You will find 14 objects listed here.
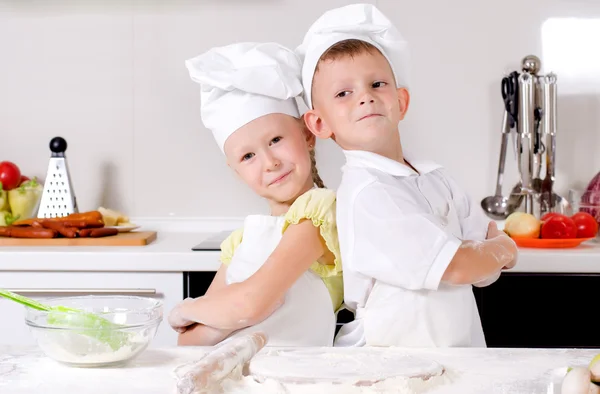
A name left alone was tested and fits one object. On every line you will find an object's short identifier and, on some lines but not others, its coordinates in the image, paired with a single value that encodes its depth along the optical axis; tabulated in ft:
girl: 7.55
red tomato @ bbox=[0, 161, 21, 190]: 11.01
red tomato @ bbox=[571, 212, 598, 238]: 9.81
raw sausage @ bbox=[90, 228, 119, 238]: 10.14
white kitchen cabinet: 9.63
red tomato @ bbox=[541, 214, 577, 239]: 9.73
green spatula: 6.36
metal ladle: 10.87
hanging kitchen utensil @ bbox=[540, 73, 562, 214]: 10.61
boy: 7.31
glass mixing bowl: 6.32
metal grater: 10.87
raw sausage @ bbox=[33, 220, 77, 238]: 10.09
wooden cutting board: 9.95
